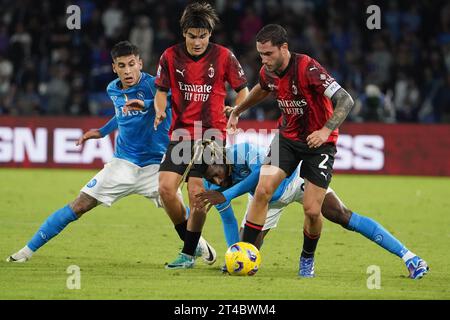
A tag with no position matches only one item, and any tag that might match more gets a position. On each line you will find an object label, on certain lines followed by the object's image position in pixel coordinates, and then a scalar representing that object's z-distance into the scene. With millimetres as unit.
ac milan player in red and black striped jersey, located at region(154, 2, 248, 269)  16437
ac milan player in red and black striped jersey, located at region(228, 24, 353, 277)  15320
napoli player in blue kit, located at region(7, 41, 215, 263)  17047
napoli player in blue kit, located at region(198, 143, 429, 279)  16016
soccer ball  15367
